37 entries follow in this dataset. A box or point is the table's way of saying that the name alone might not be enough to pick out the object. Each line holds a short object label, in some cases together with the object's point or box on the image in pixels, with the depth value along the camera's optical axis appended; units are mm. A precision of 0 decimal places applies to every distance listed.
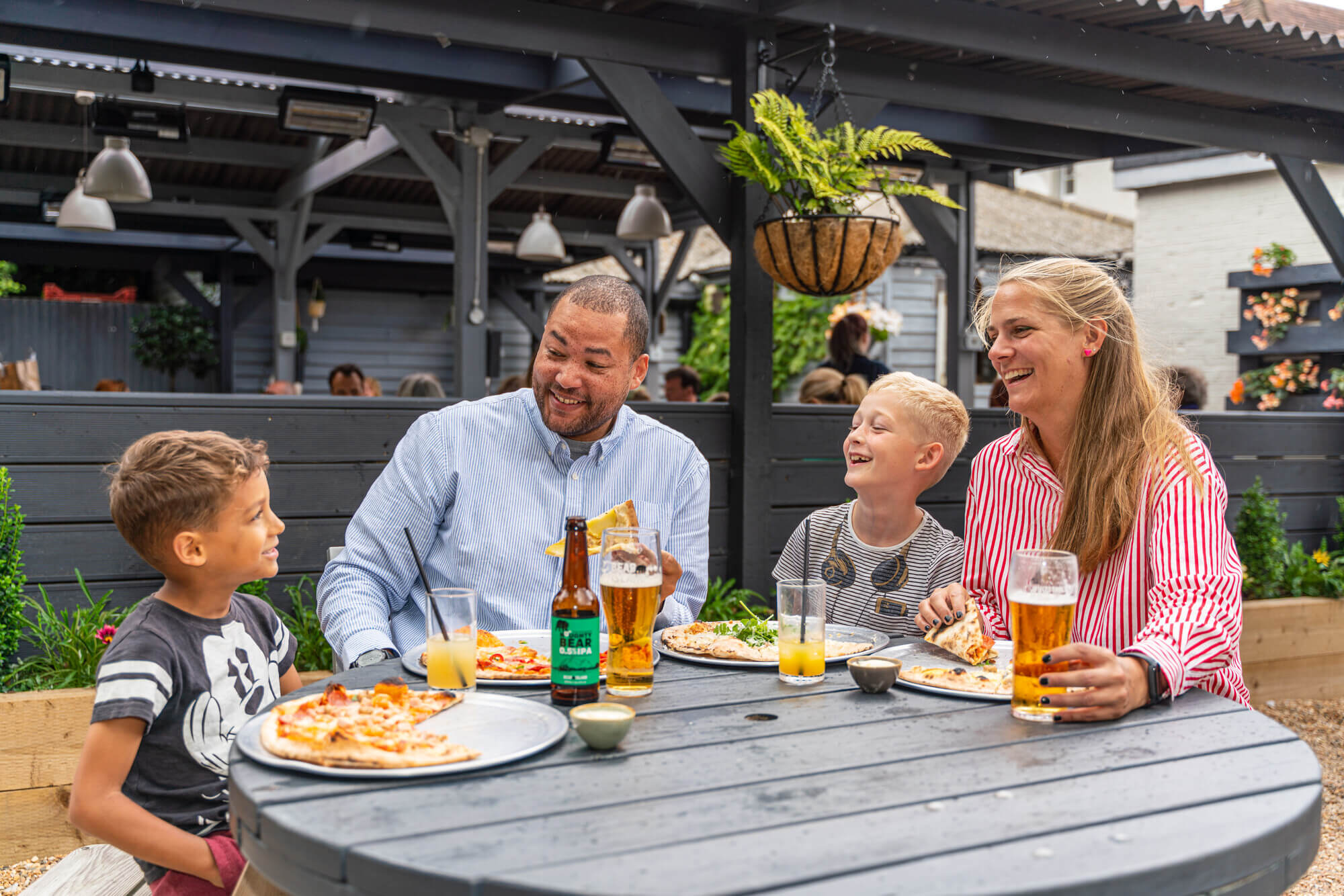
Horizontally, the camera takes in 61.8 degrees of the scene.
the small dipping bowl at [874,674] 1662
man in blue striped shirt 2289
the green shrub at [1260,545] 5410
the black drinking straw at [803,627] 1710
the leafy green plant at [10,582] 3252
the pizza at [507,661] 1701
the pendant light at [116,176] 6250
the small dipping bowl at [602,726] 1359
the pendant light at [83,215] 7410
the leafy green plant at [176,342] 12094
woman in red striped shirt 1874
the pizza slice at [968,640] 1890
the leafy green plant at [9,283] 12938
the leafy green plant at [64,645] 3283
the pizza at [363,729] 1281
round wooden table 1029
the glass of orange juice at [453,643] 1545
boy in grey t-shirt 1584
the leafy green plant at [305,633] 3604
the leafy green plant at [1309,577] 5445
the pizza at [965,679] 1698
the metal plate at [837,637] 1852
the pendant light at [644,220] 7328
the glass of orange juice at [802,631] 1717
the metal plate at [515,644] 1677
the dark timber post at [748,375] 4516
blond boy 2570
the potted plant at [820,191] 3773
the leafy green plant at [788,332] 13500
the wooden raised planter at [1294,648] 5055
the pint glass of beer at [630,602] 1585
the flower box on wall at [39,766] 2963
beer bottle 1551
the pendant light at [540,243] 8117
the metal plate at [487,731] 1272
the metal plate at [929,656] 1900
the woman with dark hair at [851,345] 6145
